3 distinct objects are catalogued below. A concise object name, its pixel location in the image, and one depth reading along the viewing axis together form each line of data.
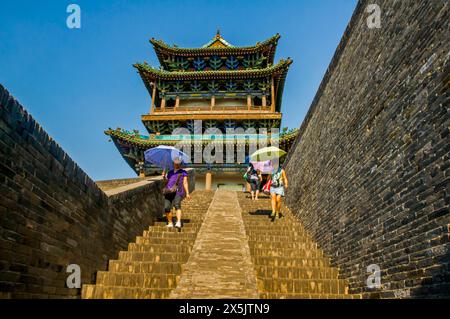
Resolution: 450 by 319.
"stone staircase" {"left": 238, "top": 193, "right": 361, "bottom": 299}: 4.17
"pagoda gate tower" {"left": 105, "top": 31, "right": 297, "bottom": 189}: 20.30
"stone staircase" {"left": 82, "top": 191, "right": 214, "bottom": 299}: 3.79
